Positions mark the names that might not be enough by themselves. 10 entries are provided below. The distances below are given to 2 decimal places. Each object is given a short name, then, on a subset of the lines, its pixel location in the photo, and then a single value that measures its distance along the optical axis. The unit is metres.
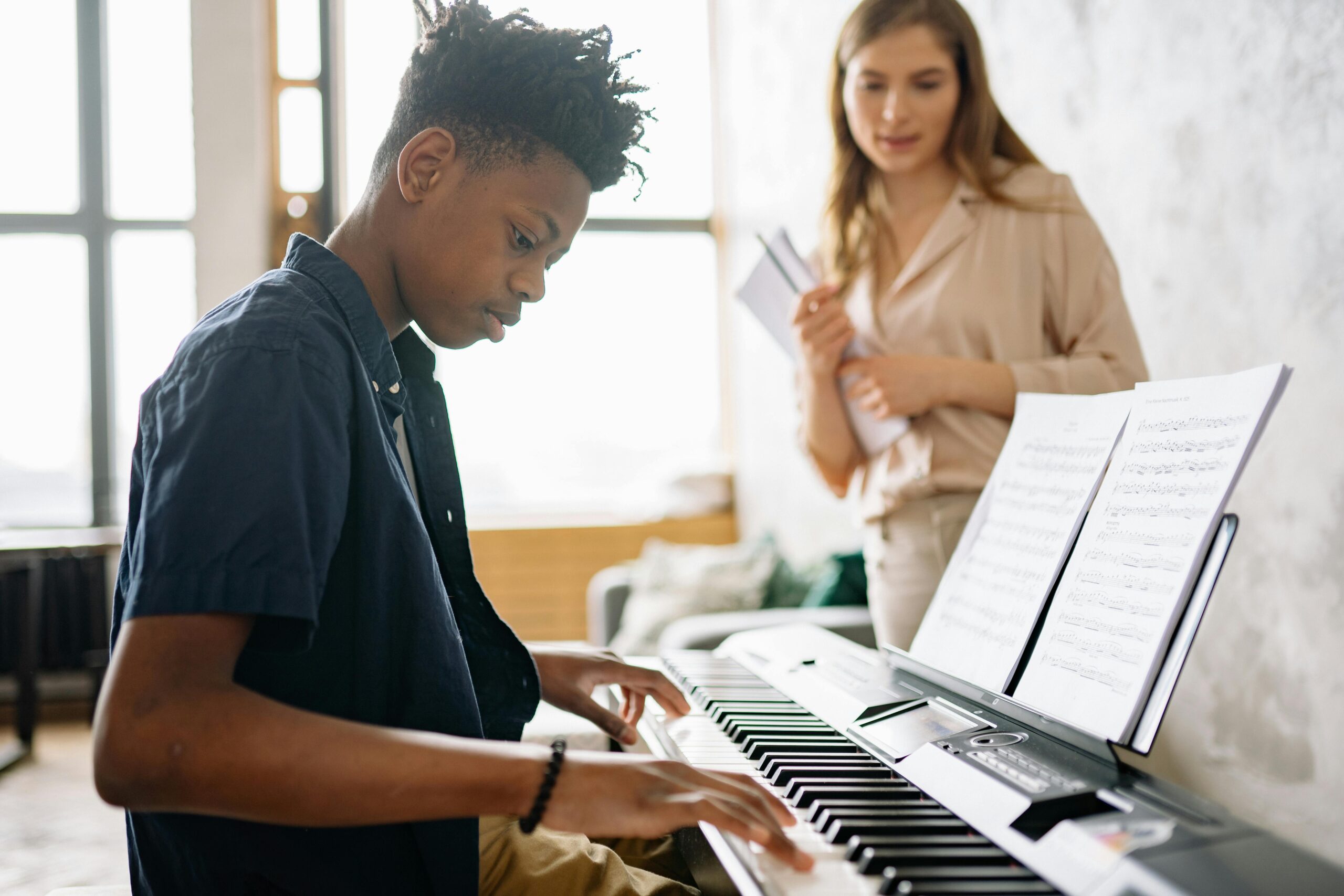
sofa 2.67
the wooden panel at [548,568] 5.03
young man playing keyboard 0.66
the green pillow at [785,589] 3.54
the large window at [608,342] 5.33
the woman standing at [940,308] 1.55
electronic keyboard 0.63
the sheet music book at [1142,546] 0.79
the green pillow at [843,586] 3.02
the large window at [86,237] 5.05
